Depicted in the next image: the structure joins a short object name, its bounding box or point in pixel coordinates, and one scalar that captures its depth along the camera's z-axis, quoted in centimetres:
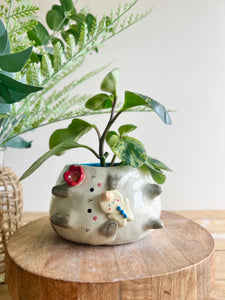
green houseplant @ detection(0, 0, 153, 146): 58
